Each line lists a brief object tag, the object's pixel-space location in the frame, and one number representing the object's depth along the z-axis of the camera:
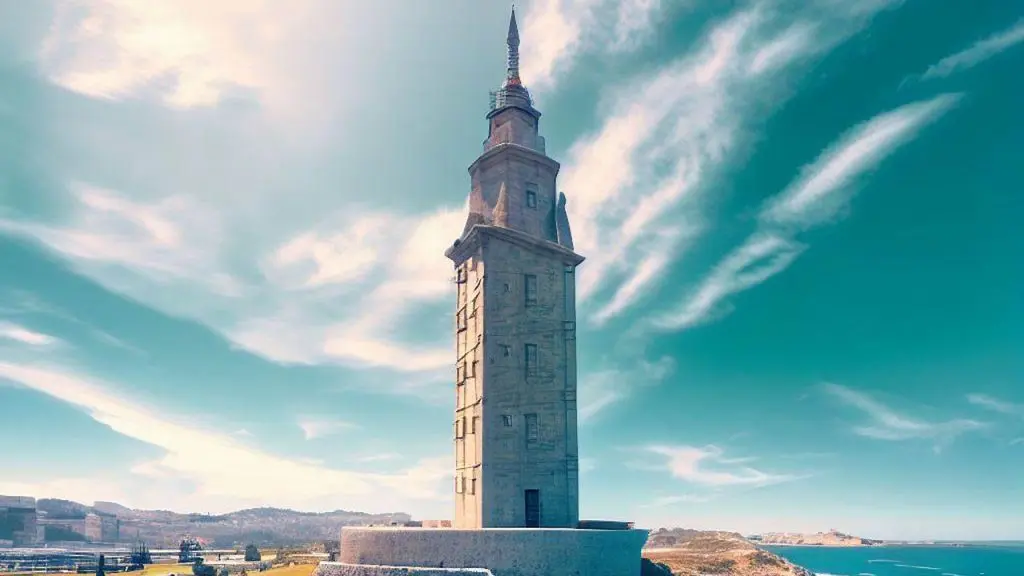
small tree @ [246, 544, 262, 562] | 67.69
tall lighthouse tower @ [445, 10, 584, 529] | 34.06
